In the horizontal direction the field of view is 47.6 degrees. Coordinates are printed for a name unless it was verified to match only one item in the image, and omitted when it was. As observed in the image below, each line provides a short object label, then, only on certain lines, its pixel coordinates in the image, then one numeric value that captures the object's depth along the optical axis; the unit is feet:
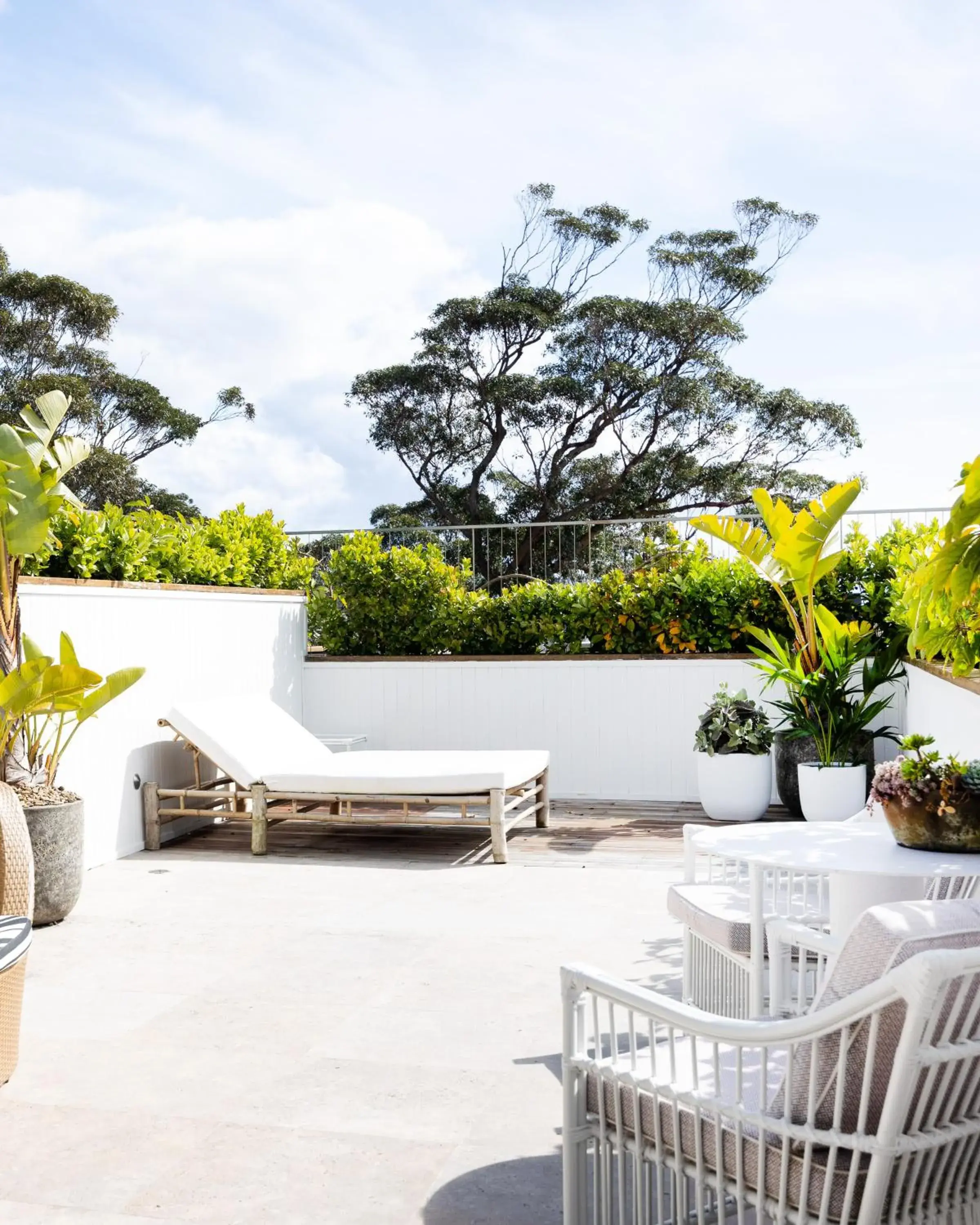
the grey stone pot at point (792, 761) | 24.61
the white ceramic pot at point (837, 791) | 22.93
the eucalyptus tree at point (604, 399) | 65.92
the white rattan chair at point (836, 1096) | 5.51
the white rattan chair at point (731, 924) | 10.34
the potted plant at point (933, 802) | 9.63
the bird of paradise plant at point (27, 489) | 16.24
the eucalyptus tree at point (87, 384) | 64.59
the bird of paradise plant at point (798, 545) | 23.91
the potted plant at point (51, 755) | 15.33
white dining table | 9.32
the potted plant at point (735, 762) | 24.48
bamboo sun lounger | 20.92
